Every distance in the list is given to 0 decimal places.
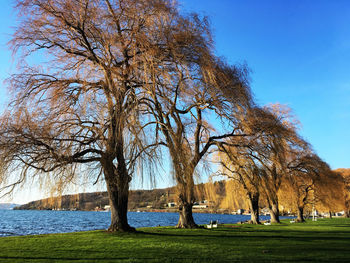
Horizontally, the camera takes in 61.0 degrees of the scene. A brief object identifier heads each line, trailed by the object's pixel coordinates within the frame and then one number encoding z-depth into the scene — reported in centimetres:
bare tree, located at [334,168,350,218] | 4136
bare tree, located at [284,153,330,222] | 2391
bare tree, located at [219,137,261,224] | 1355
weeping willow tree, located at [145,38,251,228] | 850
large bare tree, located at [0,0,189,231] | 882
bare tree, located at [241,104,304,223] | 1244
